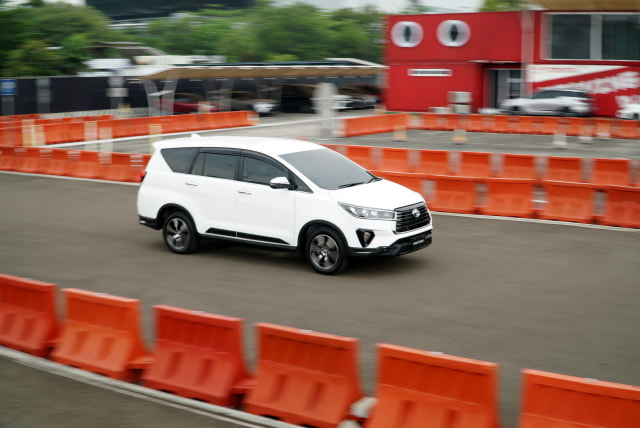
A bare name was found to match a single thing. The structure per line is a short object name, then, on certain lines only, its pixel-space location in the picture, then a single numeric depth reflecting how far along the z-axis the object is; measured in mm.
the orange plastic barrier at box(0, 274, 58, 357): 8250
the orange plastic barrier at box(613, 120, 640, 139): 31703
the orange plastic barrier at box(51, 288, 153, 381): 7562
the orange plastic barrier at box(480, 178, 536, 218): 15633
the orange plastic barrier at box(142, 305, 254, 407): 6945
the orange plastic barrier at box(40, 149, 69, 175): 23250
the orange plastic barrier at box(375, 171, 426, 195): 16906
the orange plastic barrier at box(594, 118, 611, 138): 32125
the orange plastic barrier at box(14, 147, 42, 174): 23906
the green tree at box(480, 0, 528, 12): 87619
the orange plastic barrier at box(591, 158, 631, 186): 17734
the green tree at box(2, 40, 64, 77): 65062
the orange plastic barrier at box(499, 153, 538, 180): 18844
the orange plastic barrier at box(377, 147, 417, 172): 21188
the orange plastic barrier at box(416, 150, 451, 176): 20438
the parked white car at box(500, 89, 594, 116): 39594
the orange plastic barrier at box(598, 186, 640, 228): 14484
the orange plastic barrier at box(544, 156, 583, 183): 18094
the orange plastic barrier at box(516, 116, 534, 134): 34688
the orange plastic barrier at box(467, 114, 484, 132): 36344
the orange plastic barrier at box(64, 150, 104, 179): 22438
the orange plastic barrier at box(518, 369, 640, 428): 5207
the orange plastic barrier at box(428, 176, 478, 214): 16281
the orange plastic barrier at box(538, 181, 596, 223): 15000
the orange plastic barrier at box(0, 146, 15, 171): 24609
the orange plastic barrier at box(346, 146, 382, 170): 21547
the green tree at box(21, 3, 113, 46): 98125
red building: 42875
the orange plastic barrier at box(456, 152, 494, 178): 19875
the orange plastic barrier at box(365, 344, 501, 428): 5734
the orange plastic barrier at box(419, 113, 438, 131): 37562
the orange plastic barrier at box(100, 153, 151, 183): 21594
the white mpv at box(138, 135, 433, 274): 11039
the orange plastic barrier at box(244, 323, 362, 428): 6371
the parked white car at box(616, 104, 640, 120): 38938
